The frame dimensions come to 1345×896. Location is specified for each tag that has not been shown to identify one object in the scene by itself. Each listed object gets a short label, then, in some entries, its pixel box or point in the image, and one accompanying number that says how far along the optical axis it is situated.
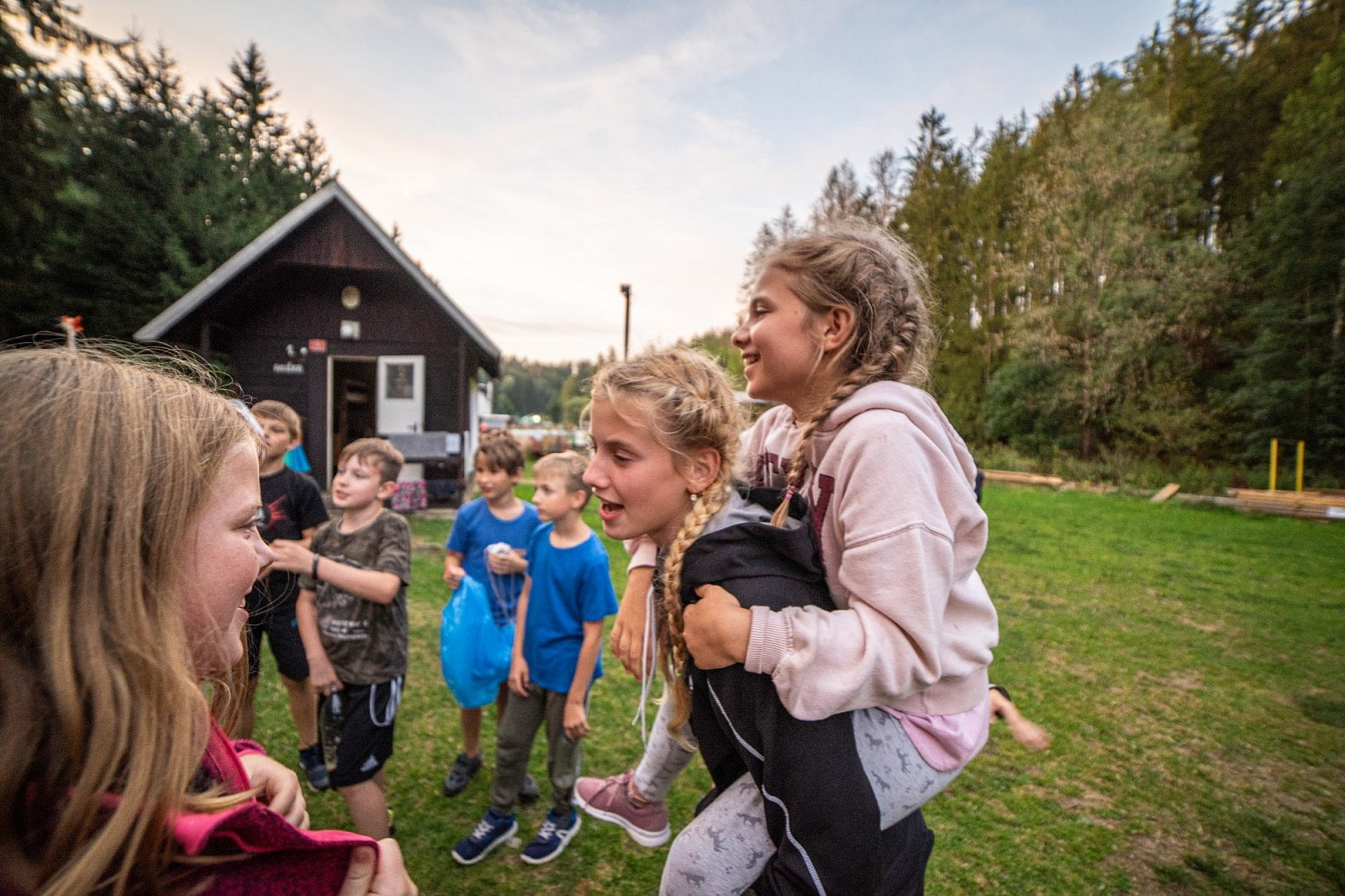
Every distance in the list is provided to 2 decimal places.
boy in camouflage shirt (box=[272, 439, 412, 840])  2.64
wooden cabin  11.61
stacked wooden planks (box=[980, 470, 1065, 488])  19.89
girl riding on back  1.17
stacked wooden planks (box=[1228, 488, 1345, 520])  13.55
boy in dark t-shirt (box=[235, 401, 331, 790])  3.33
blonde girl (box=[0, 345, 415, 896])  0.69
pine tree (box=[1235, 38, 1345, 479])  18.55
